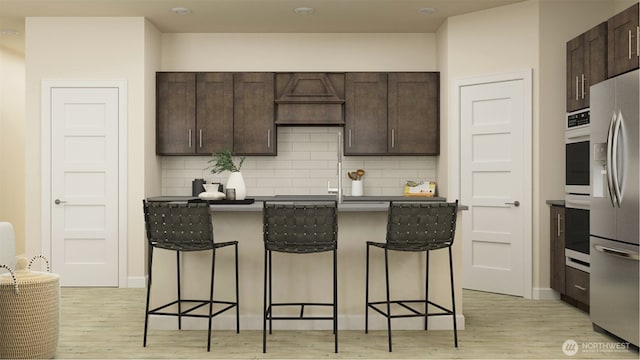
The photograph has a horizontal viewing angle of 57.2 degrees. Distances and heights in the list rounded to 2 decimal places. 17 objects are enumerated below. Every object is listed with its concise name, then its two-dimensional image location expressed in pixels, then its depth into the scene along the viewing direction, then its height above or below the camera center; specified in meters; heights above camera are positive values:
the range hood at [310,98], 6.61 +0.92
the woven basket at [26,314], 3.52 -0.81
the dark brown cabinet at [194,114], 6.61 +0.75
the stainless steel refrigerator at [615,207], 3.71 -0.18
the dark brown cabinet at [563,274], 4.88 -0.82
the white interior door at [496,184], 5.62 -0.04
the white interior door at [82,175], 6.16 +0.05
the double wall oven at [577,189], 4.83 -0.08
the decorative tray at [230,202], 4.38 -0.17
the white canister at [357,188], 6.83 -0.09
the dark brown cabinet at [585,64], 4.66 +0.97
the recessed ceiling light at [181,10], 5.88 +1.72
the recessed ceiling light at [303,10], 5.92 +1.73
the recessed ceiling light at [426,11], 5.91 +1.72
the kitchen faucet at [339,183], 4.64 -0.02
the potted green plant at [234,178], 4.45 +0.02
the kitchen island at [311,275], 4.38 -0.71
